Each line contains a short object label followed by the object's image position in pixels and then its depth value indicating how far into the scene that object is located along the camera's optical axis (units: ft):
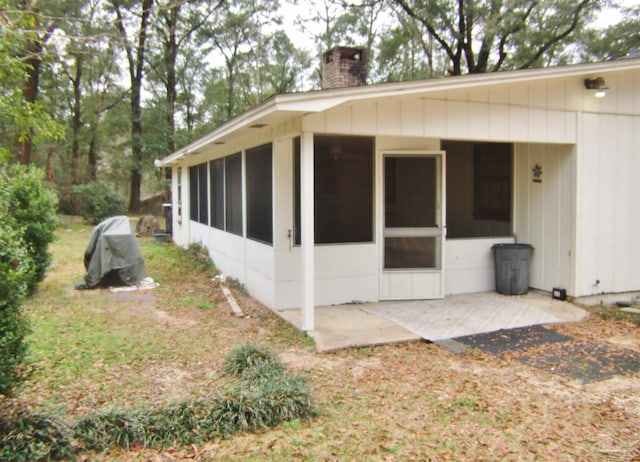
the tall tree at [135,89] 72.34
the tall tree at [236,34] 83.10
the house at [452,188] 19.45
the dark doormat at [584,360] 14.21
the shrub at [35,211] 23.90
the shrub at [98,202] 62.54
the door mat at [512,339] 16.48
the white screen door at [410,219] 21.95
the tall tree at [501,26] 52.42
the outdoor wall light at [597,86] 20.83
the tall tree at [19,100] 16.80
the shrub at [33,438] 8.79
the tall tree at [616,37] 48.37
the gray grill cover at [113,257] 26.37
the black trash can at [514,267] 23.30
